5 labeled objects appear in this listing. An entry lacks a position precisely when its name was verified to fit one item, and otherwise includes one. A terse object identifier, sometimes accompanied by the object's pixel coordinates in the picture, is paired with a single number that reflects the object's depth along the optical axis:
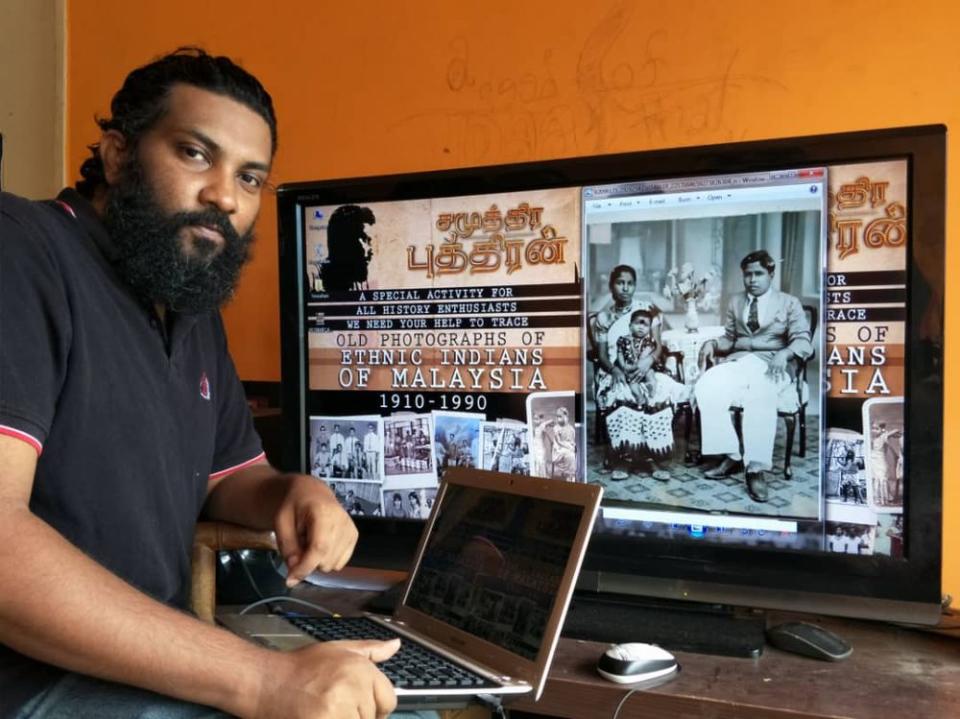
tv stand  1.04
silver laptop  0.85
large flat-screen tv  1.04
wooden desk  0.87
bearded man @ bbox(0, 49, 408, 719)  0.75
